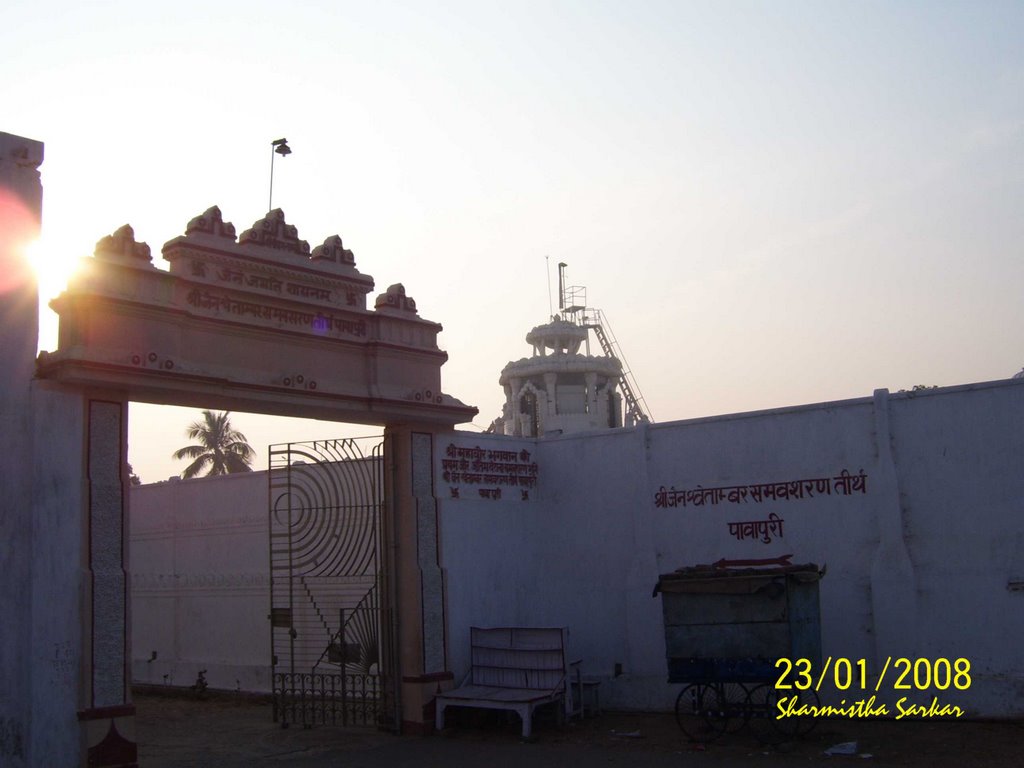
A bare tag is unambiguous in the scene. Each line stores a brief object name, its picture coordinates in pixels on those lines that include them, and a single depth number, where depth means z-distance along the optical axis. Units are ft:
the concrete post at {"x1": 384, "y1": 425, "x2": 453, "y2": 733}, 40.73
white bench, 39.29
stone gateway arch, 29.37
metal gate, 42.11
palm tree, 132.46
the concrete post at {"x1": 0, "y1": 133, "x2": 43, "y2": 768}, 28.71
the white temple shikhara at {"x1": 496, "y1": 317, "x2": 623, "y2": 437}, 134.62
